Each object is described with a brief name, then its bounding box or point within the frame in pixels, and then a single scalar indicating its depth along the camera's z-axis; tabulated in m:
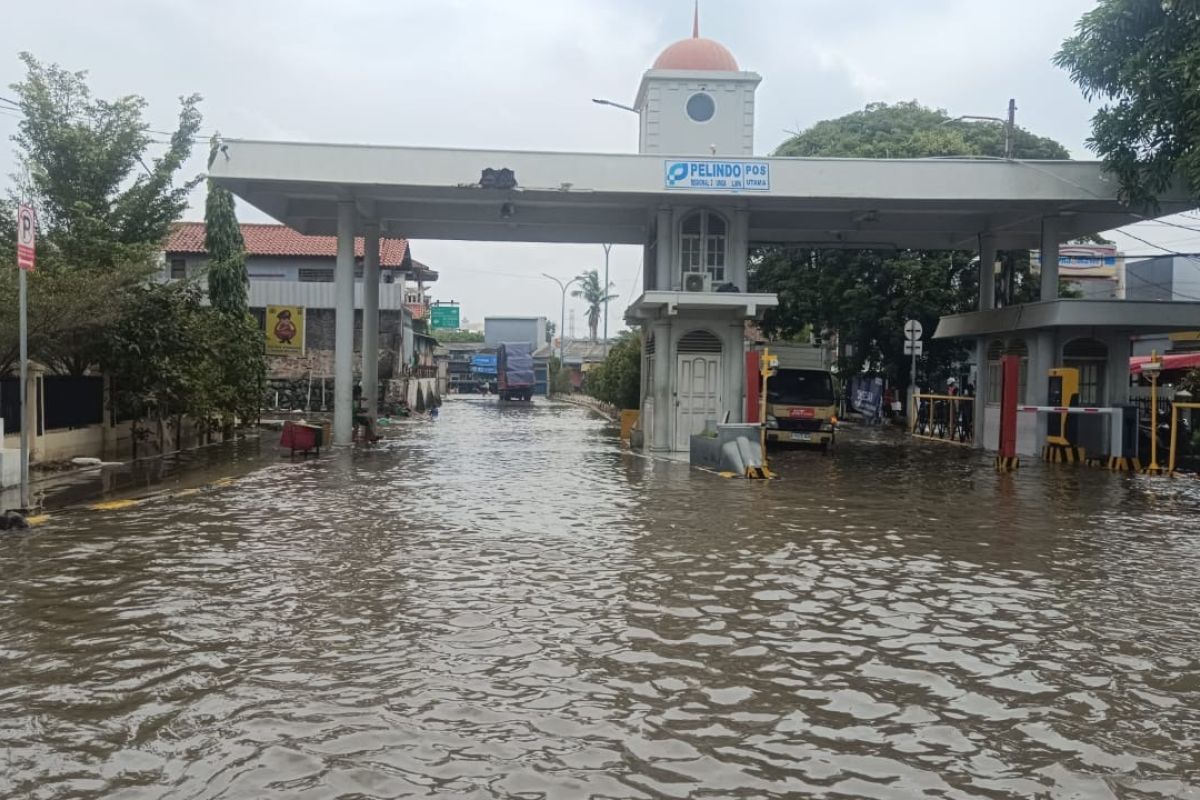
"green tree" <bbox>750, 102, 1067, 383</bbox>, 32.69
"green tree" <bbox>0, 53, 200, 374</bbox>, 19.52
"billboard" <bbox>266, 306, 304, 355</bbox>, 42.47
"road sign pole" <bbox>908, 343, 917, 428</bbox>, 31.60
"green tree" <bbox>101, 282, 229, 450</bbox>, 17.84
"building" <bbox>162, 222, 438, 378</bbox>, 44.22
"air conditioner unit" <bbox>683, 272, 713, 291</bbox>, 21.22
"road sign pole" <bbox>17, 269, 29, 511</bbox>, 11.36
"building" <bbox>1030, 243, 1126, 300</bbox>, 43.09
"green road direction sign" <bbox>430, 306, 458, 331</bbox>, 74.50
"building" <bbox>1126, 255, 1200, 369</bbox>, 40.69
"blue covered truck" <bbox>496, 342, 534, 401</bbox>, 57.78
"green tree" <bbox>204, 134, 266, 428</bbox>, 22.25
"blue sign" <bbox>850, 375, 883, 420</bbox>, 39.66
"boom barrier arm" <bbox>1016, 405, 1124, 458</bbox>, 20.20
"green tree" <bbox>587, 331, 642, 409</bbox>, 30.72
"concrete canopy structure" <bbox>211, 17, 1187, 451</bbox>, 20.39
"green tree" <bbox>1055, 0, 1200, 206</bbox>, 16.41
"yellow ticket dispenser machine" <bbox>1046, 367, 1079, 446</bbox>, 20.50
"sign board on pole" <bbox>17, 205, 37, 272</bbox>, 11.16
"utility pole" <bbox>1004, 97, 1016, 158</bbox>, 24.45
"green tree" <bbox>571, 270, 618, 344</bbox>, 95.00
